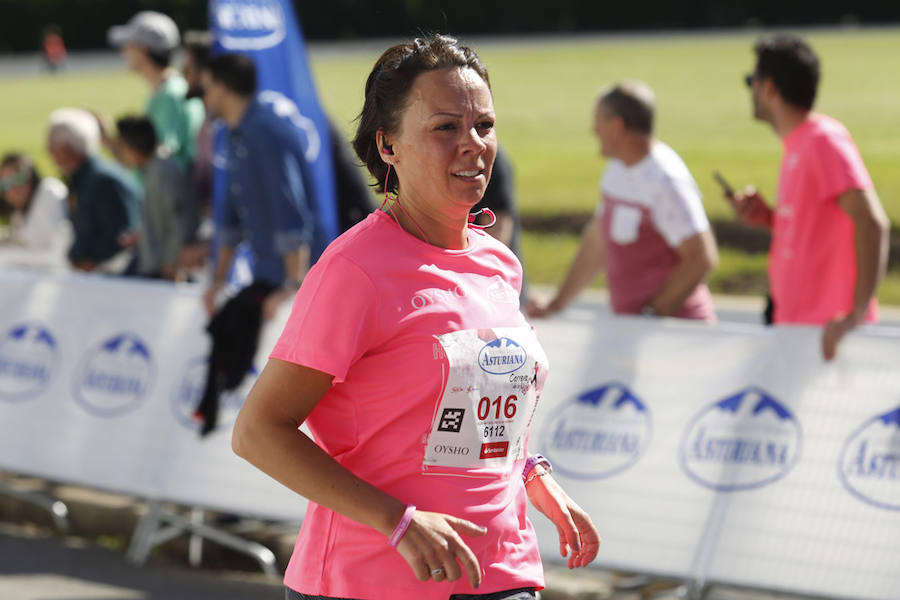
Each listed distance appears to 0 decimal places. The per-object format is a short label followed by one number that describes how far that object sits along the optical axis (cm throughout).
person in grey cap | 1819
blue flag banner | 1387
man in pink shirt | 1036
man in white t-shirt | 1148
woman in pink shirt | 468
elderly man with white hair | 1641
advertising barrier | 985
